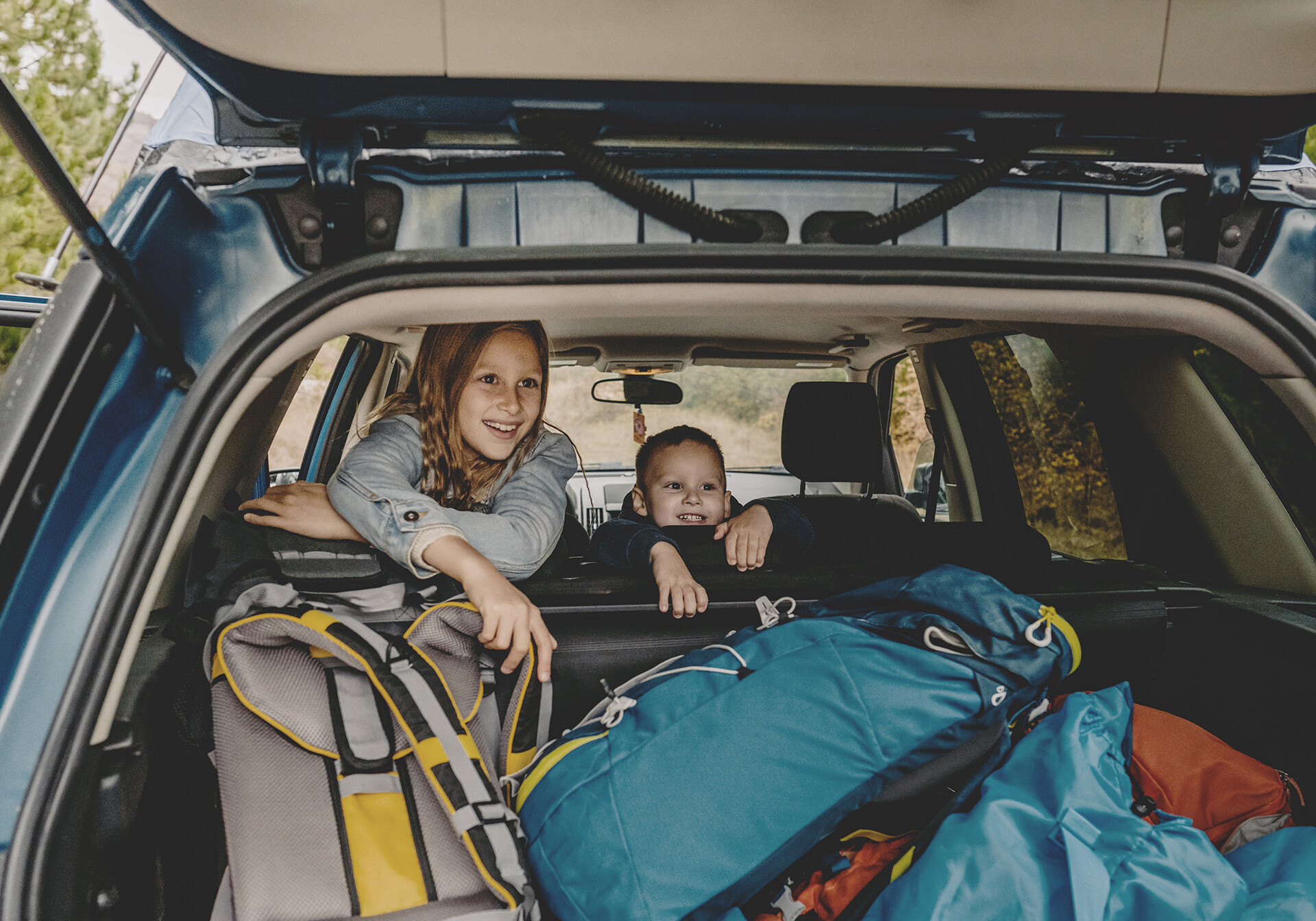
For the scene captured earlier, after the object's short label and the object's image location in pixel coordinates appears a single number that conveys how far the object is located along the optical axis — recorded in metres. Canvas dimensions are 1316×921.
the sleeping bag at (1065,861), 1.00
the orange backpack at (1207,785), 1.24
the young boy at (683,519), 1.57
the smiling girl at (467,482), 1.38
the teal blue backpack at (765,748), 1.11
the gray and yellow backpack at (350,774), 1.08
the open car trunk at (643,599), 1.04
